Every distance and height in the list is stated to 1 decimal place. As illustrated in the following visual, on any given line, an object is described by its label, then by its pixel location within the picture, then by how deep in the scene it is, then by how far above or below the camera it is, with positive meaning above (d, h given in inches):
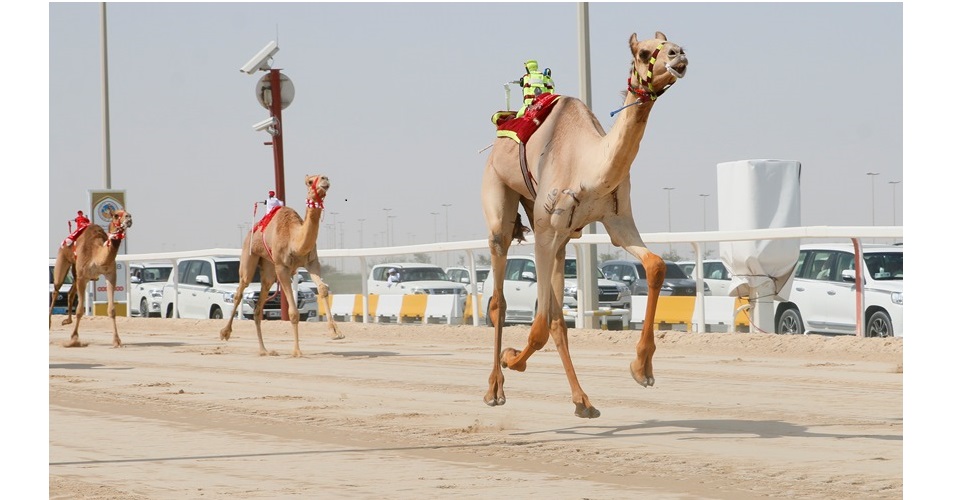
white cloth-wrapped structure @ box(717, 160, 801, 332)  830.5 +12.5
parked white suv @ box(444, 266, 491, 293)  1432.1 -33.2
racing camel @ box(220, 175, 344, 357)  831.1 -3.8
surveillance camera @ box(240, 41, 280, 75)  1210.0 +152.4
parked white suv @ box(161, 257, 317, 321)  1349.7 -44.3
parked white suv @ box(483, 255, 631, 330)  1145.4 -41.4
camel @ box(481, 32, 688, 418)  385.1 +14.4
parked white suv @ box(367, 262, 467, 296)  1349.7 -36.0
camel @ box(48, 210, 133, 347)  927.7 -7.3
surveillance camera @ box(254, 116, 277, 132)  1230.3 +100.6
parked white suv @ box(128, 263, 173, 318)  1561.3 -45.1
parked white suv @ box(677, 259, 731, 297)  1249.5 -33.3
